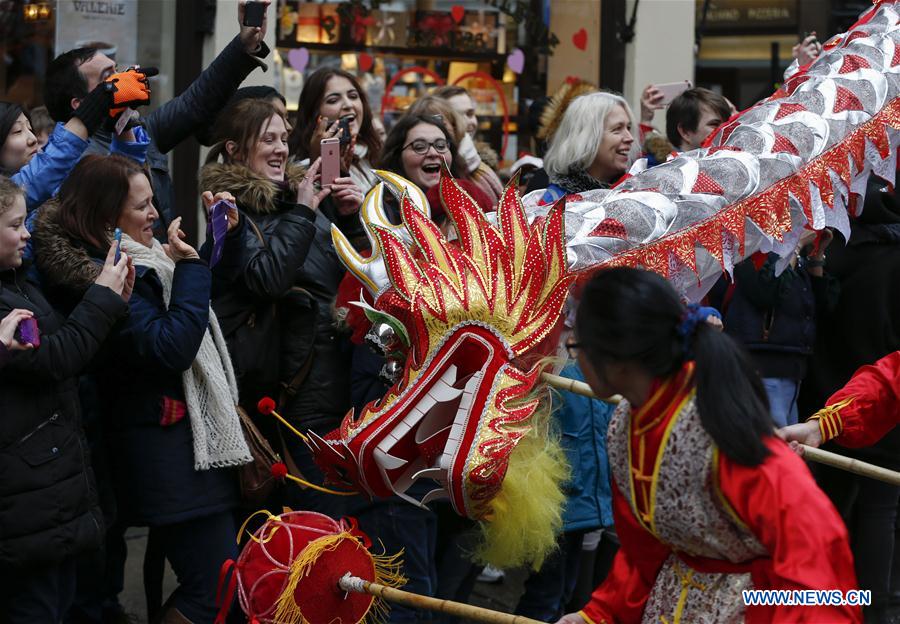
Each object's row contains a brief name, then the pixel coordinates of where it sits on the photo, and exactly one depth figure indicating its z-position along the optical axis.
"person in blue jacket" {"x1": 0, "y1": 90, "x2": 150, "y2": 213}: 4.32
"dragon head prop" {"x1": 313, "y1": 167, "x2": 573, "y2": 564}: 3.32
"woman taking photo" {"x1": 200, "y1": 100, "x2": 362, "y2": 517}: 4.45
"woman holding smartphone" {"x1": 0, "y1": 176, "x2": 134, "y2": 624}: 3.72
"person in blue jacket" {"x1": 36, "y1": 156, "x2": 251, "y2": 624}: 4.09
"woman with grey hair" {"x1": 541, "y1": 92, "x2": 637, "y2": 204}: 4.86
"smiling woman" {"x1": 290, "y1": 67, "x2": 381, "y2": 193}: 5.25
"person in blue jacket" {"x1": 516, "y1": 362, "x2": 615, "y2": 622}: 4.53
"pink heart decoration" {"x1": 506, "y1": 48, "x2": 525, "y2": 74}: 7.66
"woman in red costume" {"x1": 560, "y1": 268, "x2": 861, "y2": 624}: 2.48
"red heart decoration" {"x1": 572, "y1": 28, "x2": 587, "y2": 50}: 7.70
